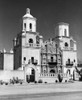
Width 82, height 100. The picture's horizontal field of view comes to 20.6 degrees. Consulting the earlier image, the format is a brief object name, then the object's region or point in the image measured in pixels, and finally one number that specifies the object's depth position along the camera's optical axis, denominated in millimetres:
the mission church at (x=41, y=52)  53250
